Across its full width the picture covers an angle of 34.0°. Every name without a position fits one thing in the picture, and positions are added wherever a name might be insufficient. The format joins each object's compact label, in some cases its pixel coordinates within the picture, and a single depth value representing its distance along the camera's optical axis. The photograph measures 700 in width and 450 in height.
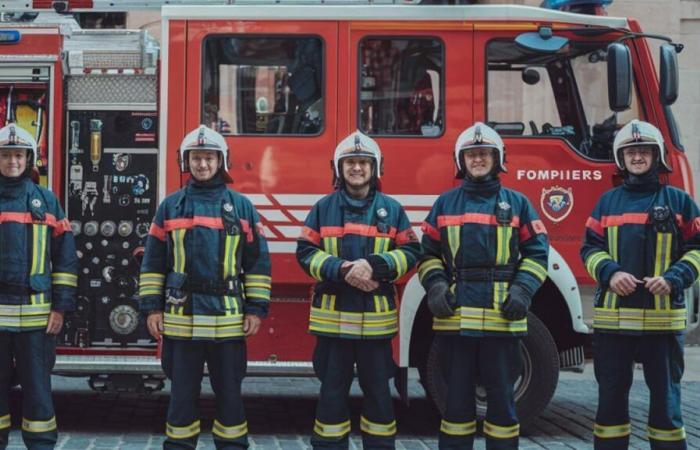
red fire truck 7.55
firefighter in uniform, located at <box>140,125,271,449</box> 6.20
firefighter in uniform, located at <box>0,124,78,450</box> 6.32
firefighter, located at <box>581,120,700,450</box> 6.31
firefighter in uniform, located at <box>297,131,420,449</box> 6.32
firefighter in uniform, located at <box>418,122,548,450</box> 6.25
